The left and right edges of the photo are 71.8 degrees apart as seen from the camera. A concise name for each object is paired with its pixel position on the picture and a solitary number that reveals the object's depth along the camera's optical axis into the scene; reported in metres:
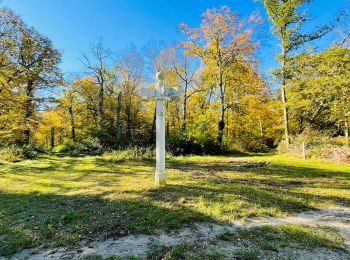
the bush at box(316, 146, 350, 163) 9.69
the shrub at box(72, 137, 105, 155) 14.51
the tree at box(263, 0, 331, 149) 14.59
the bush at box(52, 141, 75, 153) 16.80
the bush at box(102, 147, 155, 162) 10.87
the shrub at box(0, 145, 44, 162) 11.51
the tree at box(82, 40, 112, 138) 20.14
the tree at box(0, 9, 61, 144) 11.92
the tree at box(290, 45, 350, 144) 9.70
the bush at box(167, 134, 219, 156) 15.66
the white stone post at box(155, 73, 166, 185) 5.07
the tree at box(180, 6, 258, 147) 15.56
